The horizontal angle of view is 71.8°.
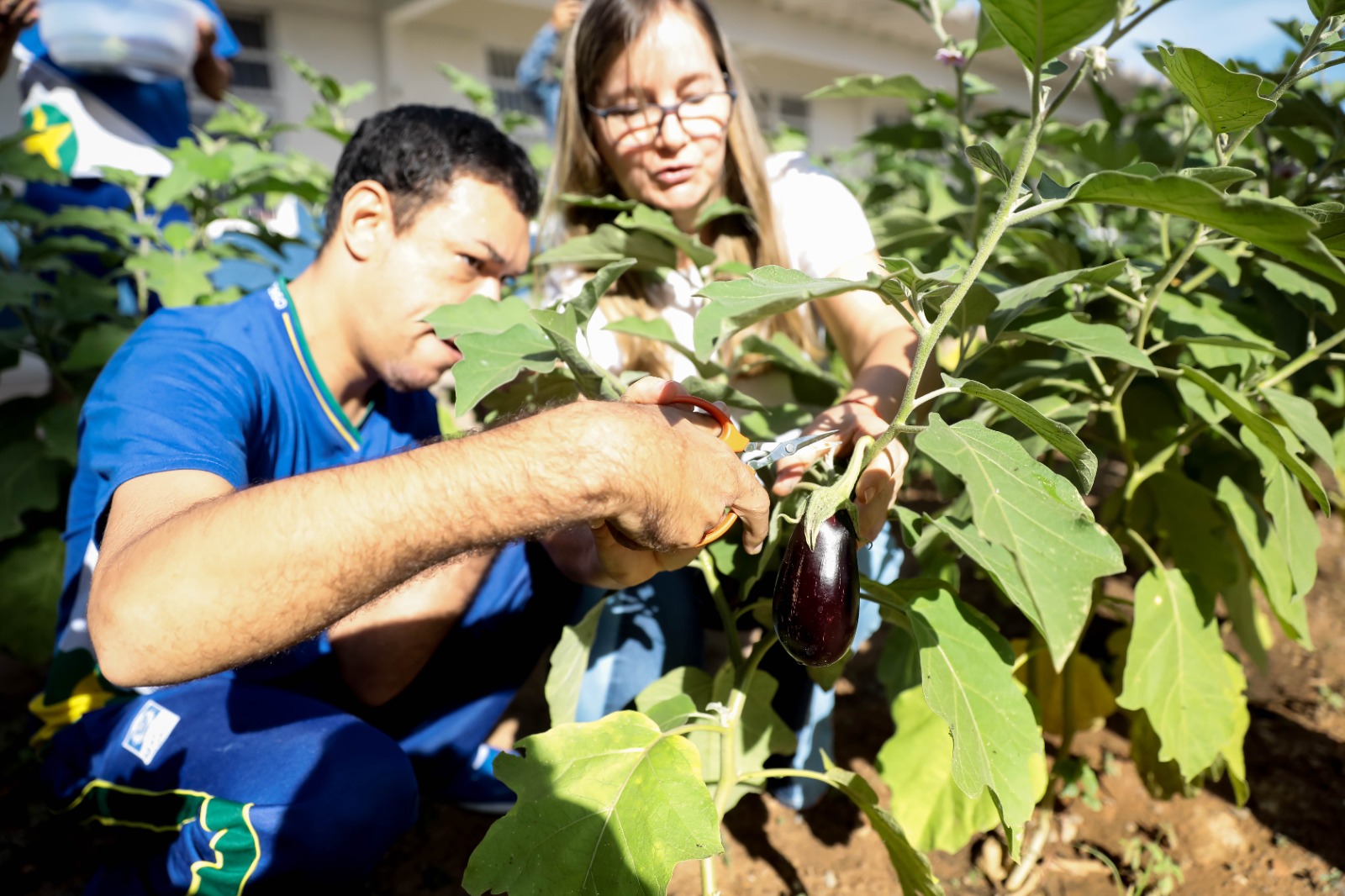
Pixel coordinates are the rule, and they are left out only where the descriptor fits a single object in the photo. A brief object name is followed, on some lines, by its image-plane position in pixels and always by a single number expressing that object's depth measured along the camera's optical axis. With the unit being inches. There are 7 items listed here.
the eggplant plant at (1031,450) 31.4
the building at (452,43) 296.7
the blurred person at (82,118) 91.4
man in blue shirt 33.6
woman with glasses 60.6
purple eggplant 36.8
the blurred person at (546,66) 125.9
